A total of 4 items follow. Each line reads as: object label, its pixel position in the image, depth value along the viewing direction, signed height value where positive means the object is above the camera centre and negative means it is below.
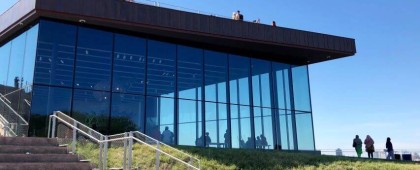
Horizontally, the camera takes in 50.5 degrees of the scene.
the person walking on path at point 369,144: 23.58 +0.71
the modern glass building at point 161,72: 16.91 +3.83
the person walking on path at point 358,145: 23.66 +0.67
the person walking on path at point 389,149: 24.34 +0.45
